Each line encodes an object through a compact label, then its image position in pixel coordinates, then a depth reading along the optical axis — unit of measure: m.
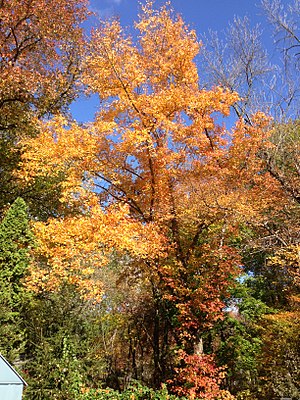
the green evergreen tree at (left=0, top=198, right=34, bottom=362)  7.86
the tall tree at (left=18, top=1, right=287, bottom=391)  9.25
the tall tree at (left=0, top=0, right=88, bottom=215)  10.96
